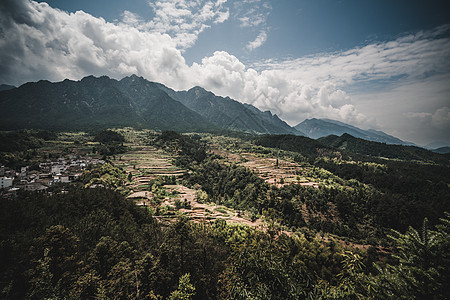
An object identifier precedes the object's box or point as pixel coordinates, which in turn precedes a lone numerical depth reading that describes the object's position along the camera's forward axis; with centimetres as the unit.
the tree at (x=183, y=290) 1152
